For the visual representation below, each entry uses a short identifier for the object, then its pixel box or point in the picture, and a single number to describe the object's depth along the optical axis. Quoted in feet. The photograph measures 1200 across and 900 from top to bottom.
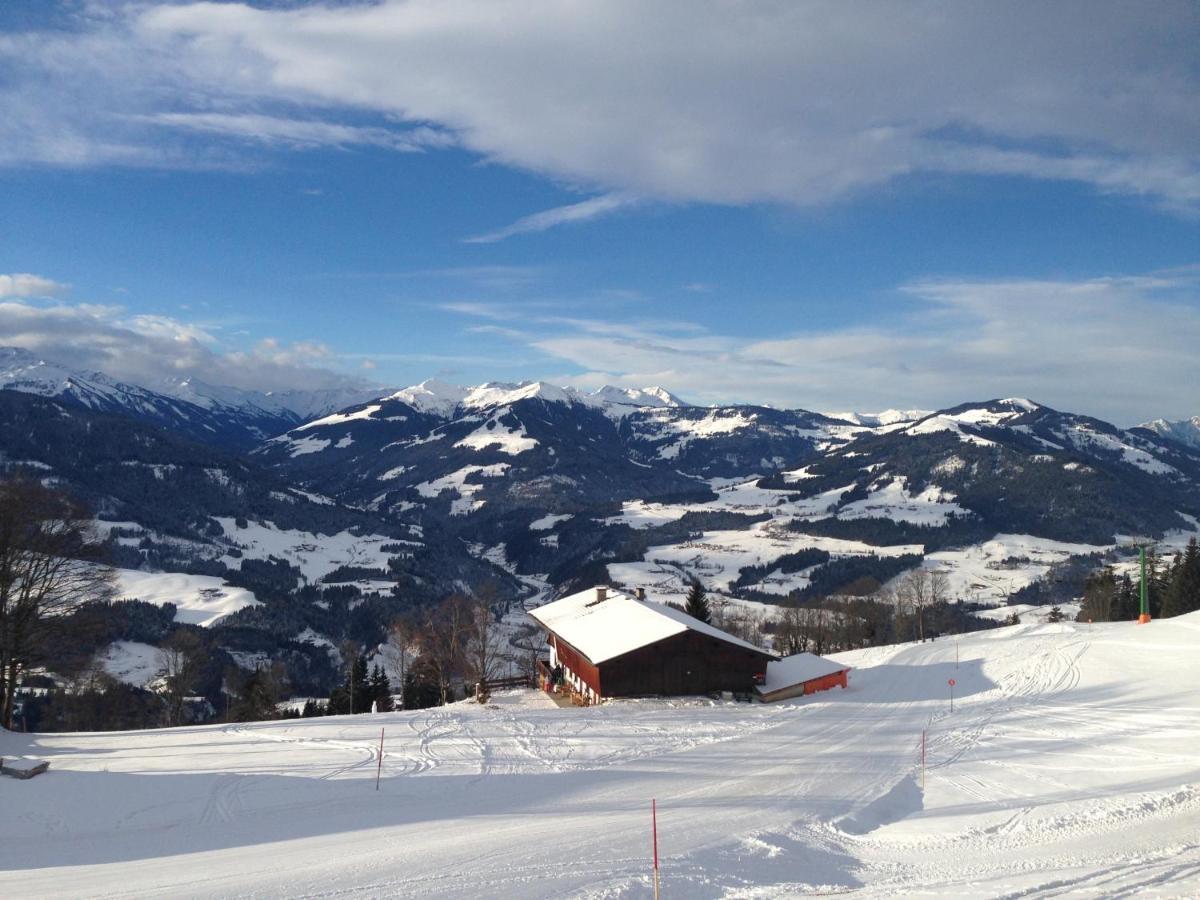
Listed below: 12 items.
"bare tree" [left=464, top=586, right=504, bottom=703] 148.01
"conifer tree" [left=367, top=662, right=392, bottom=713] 185.82
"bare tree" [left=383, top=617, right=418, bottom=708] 193.22
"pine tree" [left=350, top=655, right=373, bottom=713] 192.24
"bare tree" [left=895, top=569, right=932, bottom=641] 304.73
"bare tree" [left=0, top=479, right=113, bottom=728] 88.38
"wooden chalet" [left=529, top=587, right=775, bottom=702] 118.21
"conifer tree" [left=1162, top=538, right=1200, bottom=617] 222.89
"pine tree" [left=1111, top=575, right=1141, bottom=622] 252.62
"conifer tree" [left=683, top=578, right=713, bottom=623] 209.15
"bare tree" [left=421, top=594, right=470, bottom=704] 151.59
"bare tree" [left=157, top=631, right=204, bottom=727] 158.30
